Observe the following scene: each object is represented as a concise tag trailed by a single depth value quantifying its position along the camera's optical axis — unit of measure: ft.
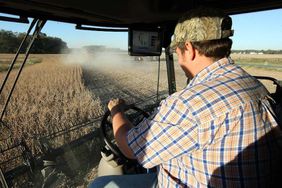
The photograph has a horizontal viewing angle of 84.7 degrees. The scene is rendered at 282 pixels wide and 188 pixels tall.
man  2.00
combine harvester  3.67
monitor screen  4.69
